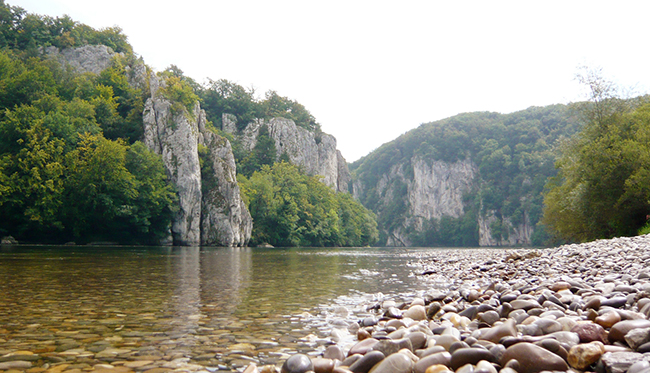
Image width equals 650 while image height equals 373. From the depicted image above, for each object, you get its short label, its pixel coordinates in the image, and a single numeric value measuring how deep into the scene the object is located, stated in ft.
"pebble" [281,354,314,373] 10.40
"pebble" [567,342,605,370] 9.13
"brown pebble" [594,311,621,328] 11.68
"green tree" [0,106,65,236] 123.03
